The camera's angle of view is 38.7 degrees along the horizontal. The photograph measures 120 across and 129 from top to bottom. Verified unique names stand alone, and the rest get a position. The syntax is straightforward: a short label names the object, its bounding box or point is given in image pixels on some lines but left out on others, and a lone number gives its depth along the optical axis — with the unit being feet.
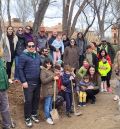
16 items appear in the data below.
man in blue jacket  13.44
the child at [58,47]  18.31
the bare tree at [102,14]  44.24
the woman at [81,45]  19.77
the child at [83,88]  16.48
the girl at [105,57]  18.58
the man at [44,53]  15.63
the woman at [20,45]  16.62
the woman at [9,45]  15.98
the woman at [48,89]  14.24
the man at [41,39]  18.09
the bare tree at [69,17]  27.65
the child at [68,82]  15.31
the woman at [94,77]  16.88
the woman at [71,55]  18.52
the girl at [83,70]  17.19
